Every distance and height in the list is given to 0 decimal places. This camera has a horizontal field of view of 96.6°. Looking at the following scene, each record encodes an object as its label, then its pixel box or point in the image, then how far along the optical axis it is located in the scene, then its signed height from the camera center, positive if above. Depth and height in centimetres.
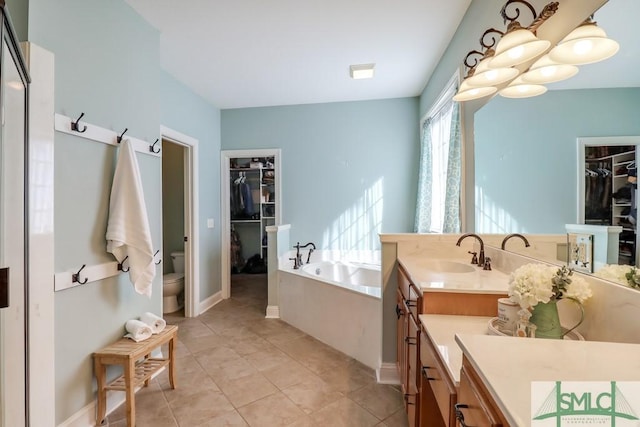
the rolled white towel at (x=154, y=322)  199 -76
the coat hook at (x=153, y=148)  226 +52
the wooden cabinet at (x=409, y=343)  134 -71
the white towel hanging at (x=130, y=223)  181 -6
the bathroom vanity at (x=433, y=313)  98 -47
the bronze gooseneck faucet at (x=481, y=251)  173 -22
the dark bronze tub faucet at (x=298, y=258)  348 -56
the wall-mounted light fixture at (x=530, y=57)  98 +71
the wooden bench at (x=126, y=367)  164 -91
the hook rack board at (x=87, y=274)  153 -36
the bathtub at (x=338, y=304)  230 -85
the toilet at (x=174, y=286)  344 -88
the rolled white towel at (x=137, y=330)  187 -78
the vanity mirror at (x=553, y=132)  85 +33
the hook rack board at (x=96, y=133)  154 +49
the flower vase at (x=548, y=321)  83 -31
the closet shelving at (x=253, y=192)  496 +38
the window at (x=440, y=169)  231 +45
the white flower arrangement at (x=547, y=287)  81 -21
